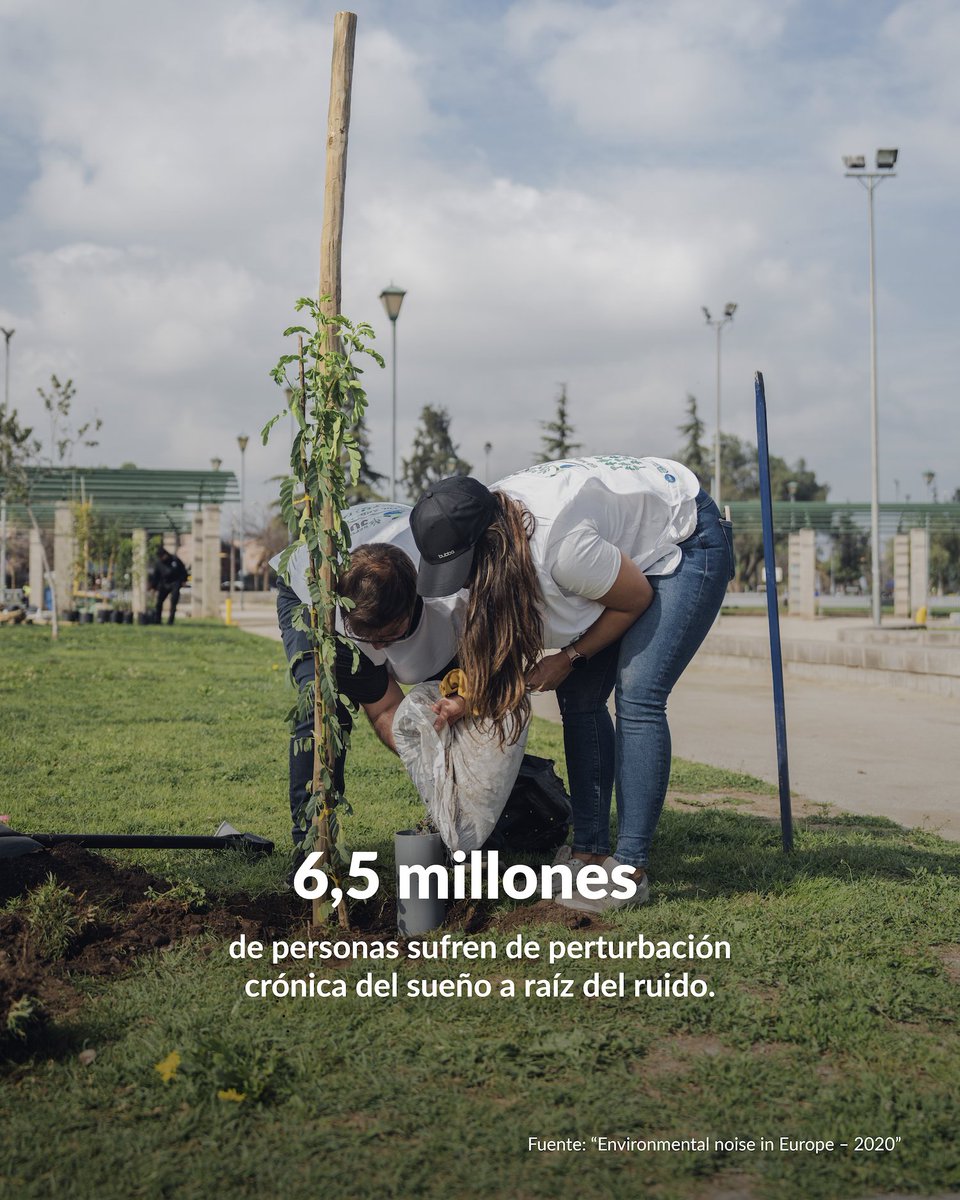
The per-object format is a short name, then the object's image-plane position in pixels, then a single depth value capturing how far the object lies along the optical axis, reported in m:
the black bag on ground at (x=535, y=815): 4.49
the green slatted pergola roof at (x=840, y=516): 43.31
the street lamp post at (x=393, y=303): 22.11
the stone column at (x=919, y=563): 43.69
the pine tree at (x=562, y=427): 61.28
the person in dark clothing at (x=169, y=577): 25.34
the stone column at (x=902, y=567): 45.09
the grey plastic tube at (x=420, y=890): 3.47
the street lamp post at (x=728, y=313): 36.03
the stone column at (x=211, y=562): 37.47
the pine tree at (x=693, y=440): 70.81
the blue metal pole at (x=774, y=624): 4.54
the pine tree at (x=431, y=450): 70.69
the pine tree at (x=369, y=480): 55.12
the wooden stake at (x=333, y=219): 3.40
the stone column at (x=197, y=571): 37.72
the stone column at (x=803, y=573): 42.28
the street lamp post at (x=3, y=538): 36.60
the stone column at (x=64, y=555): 33.59
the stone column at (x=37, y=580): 37.14
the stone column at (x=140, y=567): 32.19
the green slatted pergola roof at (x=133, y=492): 38.12
